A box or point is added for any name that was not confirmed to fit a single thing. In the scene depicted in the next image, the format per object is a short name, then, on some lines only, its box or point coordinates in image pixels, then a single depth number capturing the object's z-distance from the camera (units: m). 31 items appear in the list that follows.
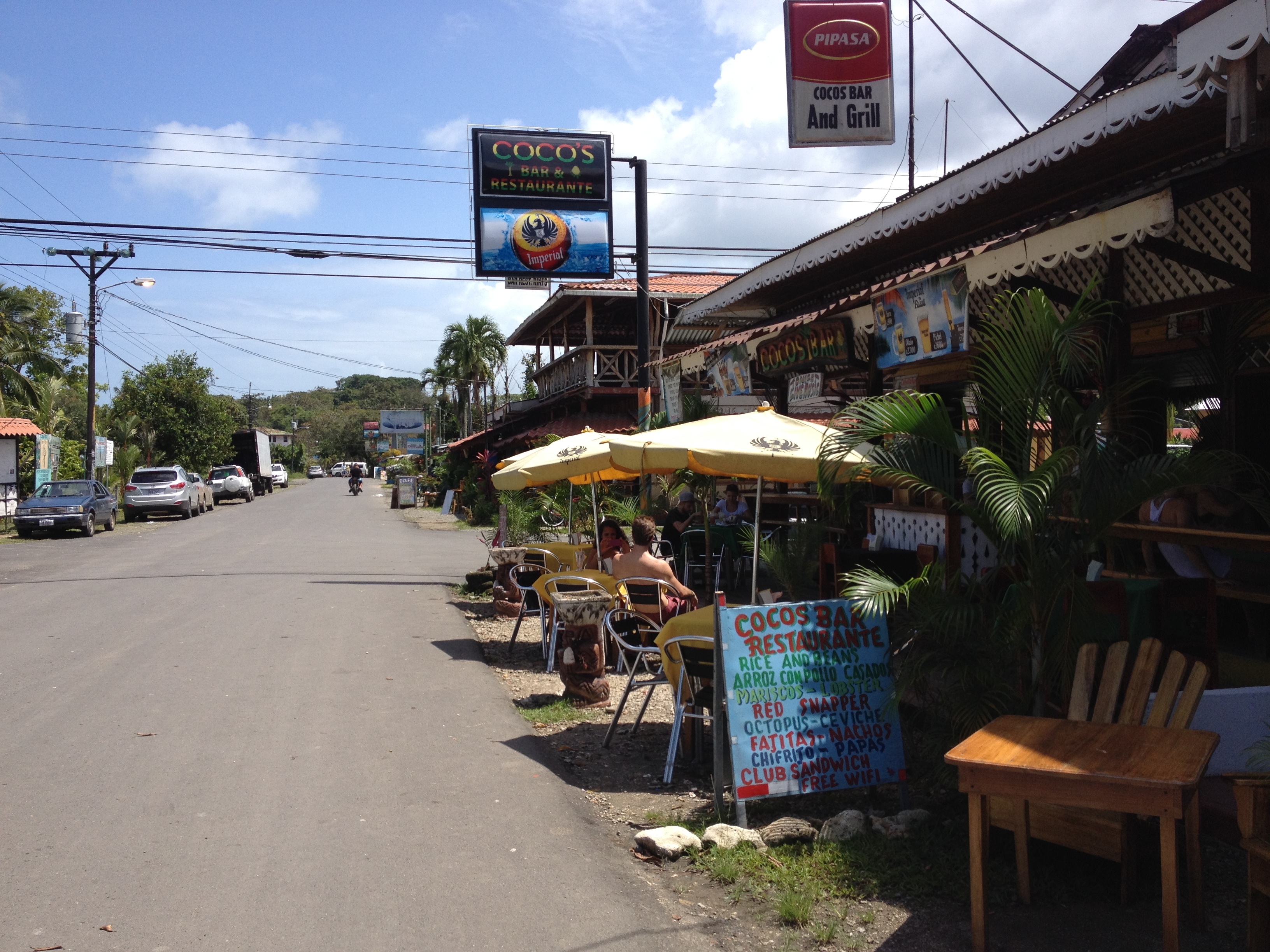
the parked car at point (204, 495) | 35.75
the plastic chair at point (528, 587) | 10.31
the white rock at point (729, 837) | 4.79
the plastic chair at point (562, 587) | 8.94
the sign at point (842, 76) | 10.79
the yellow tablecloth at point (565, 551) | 11.32
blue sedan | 24.34
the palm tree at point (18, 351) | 36.25
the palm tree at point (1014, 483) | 4.63
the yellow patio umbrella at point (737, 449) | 6.62
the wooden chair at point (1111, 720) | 4.09
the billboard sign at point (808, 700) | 5.12
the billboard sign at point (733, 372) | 11.58
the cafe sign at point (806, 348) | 9.23
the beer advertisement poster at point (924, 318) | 7.06
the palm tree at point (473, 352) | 57.09
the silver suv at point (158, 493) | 31.19
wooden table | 3.46
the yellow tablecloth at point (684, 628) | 5.96
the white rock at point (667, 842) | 4.82
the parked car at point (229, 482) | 44.31
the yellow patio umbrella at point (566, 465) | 9.98
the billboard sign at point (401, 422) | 106.19
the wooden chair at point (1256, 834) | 3.37
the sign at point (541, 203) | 18.08
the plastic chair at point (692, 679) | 5.77
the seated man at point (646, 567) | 8.08
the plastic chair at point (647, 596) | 7.79
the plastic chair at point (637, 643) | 6.62
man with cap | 13.87
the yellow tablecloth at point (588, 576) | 9.11
